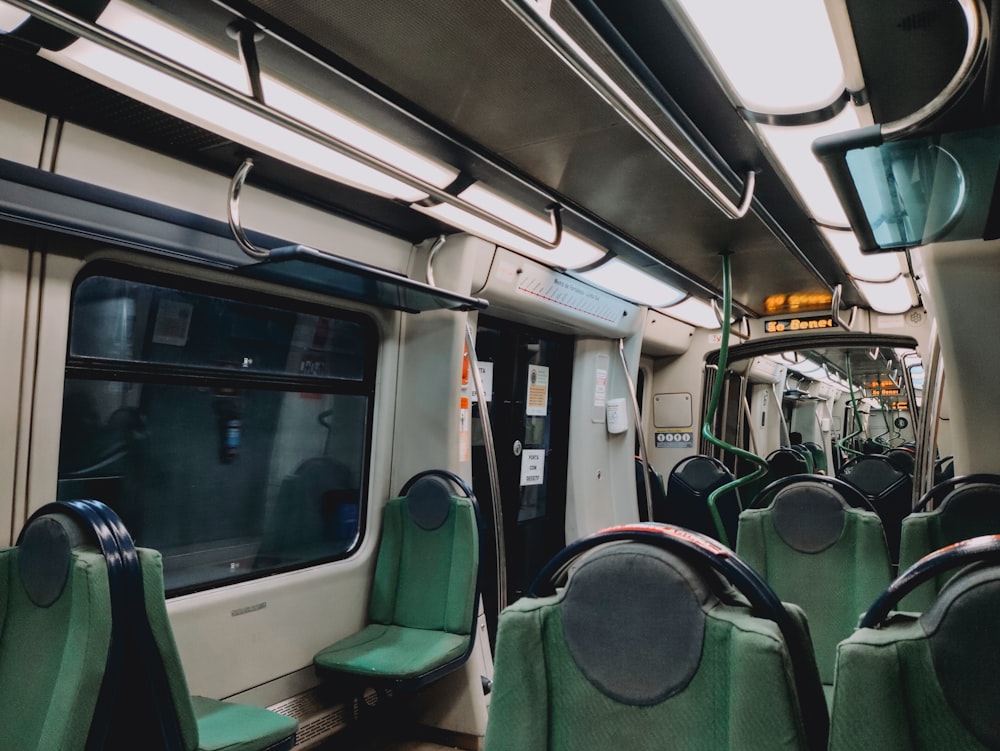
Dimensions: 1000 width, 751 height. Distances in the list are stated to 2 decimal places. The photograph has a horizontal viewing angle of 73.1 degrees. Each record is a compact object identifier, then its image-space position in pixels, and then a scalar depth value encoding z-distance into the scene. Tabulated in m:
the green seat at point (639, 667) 1.08
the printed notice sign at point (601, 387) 5.42
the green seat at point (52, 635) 1.79
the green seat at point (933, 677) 0.97
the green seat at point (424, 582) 3.24
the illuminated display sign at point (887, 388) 13.06
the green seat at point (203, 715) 1.94
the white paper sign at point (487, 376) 4.53
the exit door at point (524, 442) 4.62
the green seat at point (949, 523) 2.54
